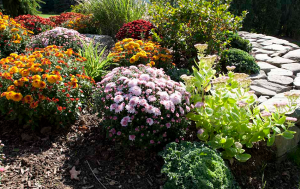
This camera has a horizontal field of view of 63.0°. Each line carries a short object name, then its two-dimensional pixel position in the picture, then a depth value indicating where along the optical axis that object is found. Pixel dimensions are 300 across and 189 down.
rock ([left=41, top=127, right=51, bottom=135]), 3.03
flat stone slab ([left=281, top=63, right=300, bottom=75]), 4.67
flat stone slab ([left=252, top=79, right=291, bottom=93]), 3.91
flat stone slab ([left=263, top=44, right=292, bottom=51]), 5.77
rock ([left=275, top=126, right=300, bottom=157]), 2.92
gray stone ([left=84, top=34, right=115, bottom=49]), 5.75
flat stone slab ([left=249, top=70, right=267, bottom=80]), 4.37
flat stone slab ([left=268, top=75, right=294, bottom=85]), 4.12
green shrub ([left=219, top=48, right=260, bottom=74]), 4.53
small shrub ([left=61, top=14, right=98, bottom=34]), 6.81
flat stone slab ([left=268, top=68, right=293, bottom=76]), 4.45
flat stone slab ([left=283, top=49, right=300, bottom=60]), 5.28
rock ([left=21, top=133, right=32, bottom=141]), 2.91
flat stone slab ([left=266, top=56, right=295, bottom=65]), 4.99
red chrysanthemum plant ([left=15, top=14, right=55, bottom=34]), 5.99
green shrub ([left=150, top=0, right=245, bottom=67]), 4.34
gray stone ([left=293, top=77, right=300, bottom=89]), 3.99
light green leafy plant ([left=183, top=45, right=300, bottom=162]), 2.45
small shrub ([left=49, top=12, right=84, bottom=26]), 7.57
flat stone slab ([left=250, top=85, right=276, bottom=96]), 3.74
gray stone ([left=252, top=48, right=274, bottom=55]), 5.61
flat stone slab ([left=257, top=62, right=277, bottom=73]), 4.72
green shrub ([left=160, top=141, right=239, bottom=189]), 2.05
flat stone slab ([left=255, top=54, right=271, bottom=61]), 5.25
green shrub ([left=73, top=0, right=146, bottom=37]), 6.51
